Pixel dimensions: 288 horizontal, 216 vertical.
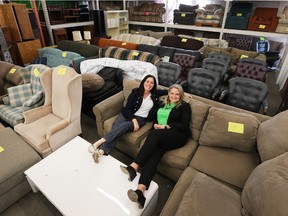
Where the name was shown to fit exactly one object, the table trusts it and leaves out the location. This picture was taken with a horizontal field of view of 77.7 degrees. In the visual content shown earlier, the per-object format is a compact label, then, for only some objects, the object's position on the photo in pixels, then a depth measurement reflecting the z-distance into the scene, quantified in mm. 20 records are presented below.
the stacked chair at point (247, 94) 2100
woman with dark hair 2004
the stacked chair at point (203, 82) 2412
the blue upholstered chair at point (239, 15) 3867
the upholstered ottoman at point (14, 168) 1520
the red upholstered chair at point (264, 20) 3701
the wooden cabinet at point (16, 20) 3324
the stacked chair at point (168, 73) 2699
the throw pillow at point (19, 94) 2375
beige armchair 1893
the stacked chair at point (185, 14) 4504
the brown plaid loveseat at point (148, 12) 4992
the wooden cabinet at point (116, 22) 5043
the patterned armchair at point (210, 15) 4184
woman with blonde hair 1401
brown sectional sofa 1286
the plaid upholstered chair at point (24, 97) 2234
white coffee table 1234
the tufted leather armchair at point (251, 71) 2782
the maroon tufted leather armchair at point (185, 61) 3273
